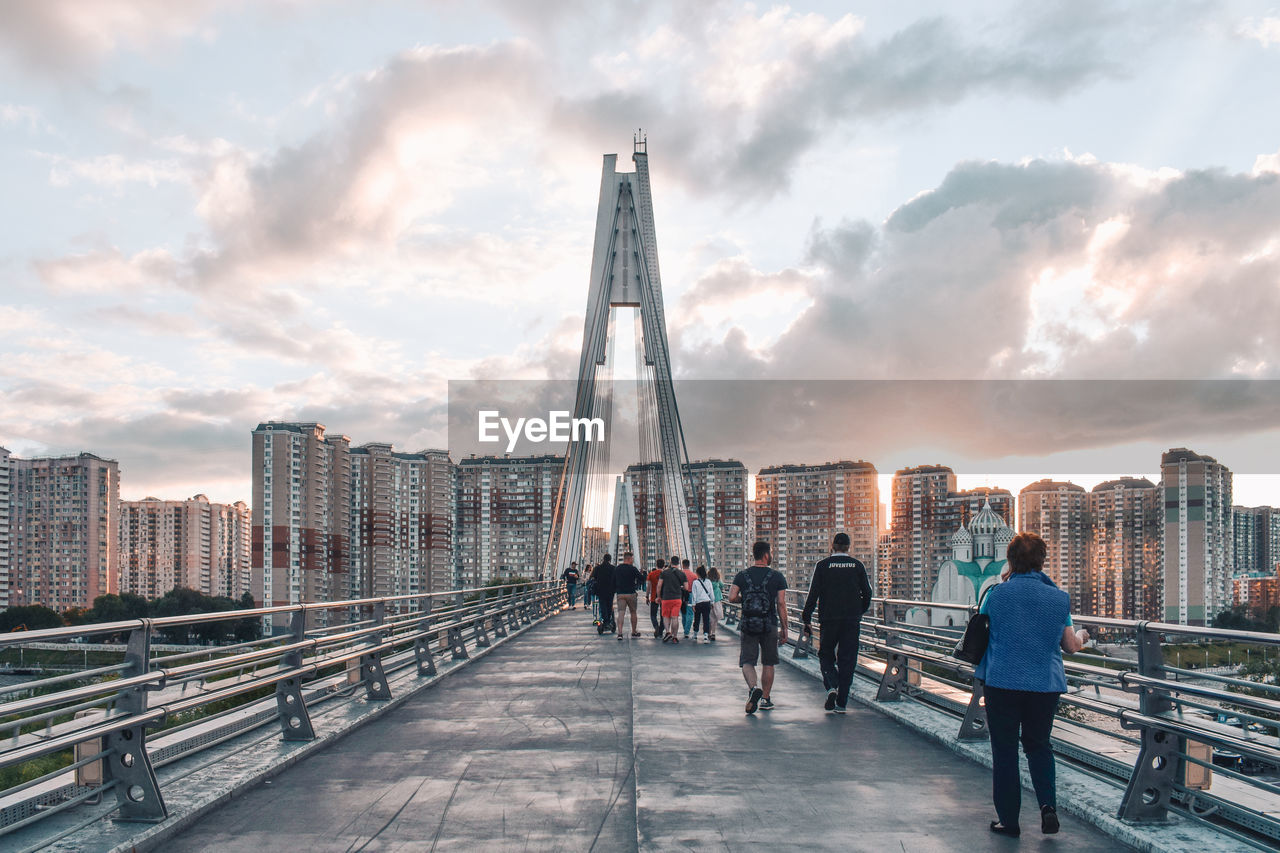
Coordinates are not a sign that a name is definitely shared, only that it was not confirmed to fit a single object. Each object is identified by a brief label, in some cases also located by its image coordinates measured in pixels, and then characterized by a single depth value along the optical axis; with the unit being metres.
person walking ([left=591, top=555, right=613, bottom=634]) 20.62
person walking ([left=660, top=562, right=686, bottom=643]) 18.50
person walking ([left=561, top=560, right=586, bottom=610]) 39.69
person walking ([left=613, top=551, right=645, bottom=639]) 19.12
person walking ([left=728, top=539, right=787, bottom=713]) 9.58
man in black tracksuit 9.31
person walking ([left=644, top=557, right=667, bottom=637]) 20.18
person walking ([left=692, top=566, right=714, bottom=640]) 18.77
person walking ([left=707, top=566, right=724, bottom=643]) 21.09
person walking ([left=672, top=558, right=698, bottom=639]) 19.80
